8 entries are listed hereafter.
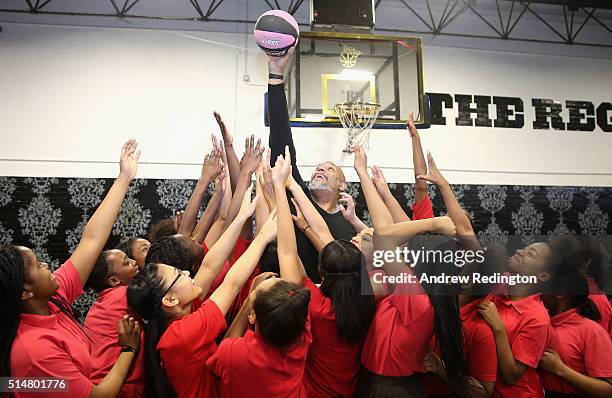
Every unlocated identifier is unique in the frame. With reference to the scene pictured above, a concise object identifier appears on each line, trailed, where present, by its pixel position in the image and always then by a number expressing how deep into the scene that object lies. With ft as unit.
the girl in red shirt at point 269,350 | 5.40
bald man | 9.01
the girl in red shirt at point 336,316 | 6.35
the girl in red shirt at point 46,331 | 5.00
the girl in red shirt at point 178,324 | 5.50
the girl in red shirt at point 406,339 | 6.25
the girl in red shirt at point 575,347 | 6.82
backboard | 15.31
